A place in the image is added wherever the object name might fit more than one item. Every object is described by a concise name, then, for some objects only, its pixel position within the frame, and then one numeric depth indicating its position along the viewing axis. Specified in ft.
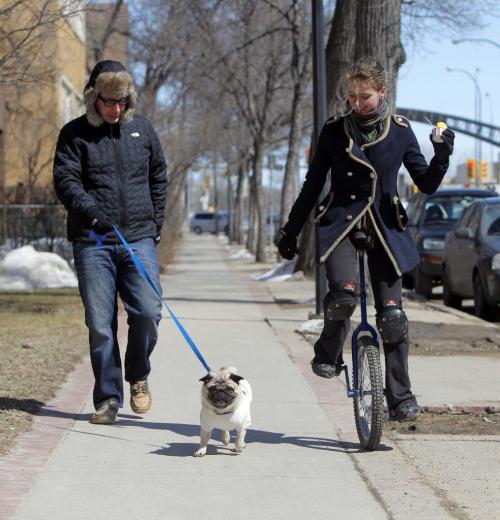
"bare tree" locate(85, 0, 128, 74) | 94.68
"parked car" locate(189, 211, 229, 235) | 340.59
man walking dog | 22.94
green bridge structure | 243.17
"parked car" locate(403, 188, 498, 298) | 66.23
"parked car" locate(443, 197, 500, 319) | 49.44
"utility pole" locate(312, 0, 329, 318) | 45.09
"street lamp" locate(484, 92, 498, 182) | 356.30
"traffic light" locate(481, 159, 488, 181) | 223.75
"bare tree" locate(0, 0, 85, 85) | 43.14
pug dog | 19.65
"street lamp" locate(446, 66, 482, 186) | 229.80
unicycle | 20.53
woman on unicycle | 20.84
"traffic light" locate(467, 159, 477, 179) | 199.84
